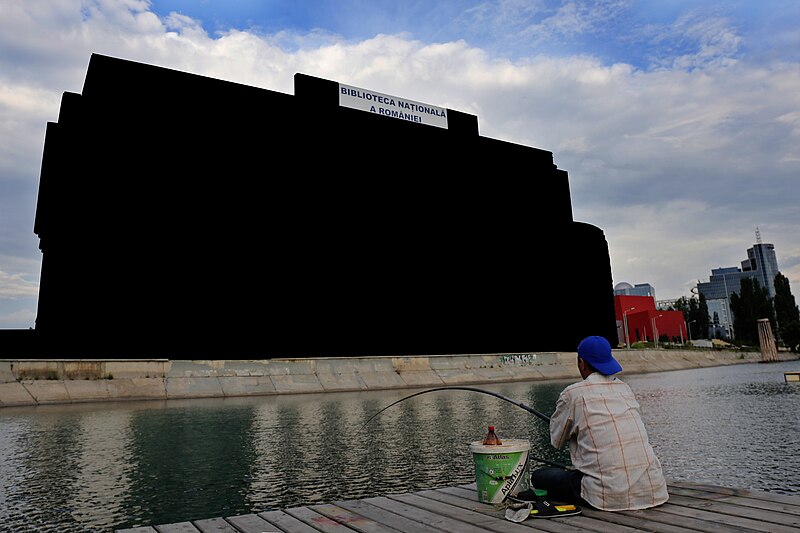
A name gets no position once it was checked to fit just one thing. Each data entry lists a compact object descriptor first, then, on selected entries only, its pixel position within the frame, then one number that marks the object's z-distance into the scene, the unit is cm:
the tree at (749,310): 11038
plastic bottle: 544
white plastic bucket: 528
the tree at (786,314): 10496
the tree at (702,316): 13225
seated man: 471
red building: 9781
